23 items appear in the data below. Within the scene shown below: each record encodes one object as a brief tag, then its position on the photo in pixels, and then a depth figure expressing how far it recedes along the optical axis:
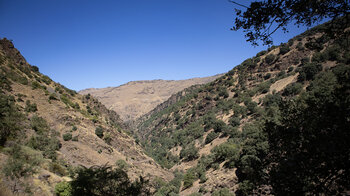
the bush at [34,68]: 43.45
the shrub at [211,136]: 43.41
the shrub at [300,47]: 49.64
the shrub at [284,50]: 54.26
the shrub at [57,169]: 13.62
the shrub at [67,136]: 24.45
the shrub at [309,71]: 36.41
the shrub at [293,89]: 35.56
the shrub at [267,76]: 52.24
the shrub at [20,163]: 8.72
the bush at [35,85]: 30.87
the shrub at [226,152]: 27.87
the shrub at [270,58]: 56.84
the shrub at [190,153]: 41.44
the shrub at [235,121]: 41.25
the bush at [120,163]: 24.63
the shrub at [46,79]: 39.51
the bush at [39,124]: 22.02
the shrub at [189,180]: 28.78
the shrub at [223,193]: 18.82
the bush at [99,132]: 31.06
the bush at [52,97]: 30.69
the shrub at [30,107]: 24.40
